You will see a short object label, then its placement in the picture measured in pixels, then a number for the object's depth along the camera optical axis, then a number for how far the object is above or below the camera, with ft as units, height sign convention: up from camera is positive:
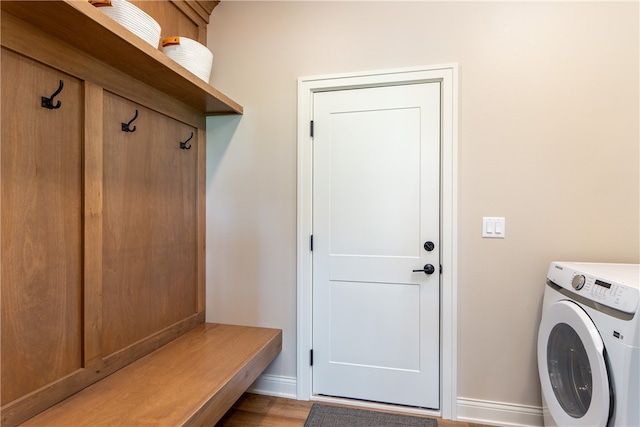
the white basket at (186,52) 5.49 +2.73
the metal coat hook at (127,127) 5.10 +1.32
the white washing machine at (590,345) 3.51 -1.67
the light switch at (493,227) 5.99 -0.28
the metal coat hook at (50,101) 3.97 +1.34
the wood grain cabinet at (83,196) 3.67 +0.19
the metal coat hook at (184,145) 6.51 +1.32
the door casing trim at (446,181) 6.08 +0.58
